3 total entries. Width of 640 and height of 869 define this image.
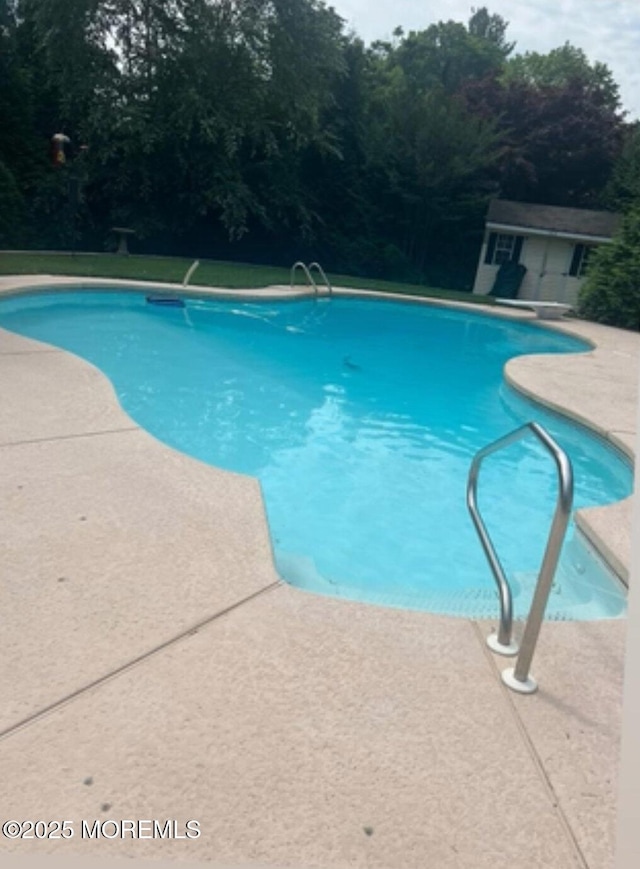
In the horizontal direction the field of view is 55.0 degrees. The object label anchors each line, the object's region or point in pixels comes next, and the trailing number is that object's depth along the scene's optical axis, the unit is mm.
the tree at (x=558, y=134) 21703
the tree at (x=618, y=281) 13148
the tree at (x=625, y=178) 18969
